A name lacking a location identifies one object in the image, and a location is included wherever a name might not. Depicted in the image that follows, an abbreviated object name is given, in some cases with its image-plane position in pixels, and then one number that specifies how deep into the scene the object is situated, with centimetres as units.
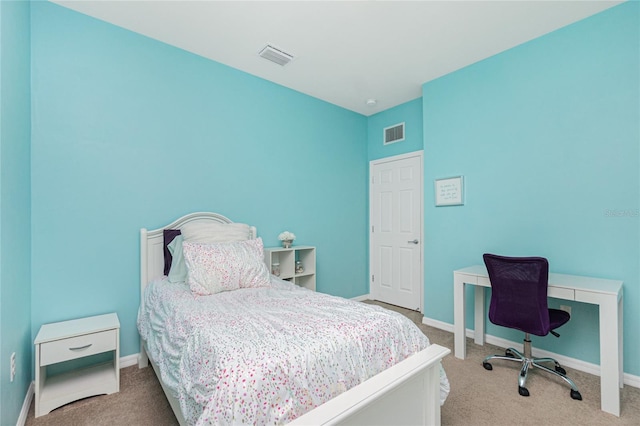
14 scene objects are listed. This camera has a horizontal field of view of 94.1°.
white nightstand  184
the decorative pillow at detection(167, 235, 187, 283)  235
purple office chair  207
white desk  187
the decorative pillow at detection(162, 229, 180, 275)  254
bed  108
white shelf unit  327
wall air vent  408
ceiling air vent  279
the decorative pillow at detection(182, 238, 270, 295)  211
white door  391
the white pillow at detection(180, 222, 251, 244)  252
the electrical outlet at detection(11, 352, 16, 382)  163
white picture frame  318
